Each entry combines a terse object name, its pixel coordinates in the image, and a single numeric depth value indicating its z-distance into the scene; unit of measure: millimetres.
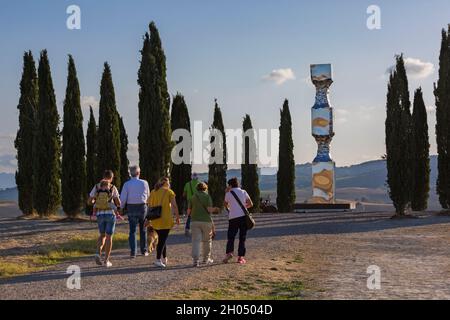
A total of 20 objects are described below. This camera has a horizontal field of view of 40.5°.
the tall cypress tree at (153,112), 28906
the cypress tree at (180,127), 38031
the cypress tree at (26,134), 32781
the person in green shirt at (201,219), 12625
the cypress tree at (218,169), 40188
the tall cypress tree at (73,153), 29766
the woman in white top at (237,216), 13008
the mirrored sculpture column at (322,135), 42719
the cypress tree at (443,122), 32688
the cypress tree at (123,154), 38094
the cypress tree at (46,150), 30031
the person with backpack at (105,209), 12281
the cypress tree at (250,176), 41969
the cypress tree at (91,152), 35844
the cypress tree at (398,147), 29844
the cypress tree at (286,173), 42406
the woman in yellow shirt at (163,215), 12461
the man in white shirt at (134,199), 13484
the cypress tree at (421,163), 38906
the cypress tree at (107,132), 30281
